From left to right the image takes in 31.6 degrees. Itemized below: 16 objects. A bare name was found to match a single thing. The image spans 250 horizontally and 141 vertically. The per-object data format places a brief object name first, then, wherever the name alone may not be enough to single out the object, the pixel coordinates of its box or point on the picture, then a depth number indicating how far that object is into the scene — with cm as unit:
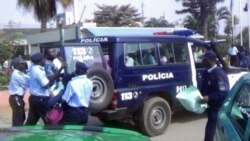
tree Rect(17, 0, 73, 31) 2553
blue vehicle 788
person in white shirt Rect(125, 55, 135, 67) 817
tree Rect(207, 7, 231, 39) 5374
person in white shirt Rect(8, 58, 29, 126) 811
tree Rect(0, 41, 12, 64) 2025
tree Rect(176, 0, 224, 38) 4953
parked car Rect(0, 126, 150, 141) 269
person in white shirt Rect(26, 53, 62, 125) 734
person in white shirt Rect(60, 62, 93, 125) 618
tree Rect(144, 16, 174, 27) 5250
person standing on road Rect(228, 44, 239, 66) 2075
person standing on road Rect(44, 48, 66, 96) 833
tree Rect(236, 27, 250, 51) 5123
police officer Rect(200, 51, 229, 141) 616
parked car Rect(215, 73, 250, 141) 399
